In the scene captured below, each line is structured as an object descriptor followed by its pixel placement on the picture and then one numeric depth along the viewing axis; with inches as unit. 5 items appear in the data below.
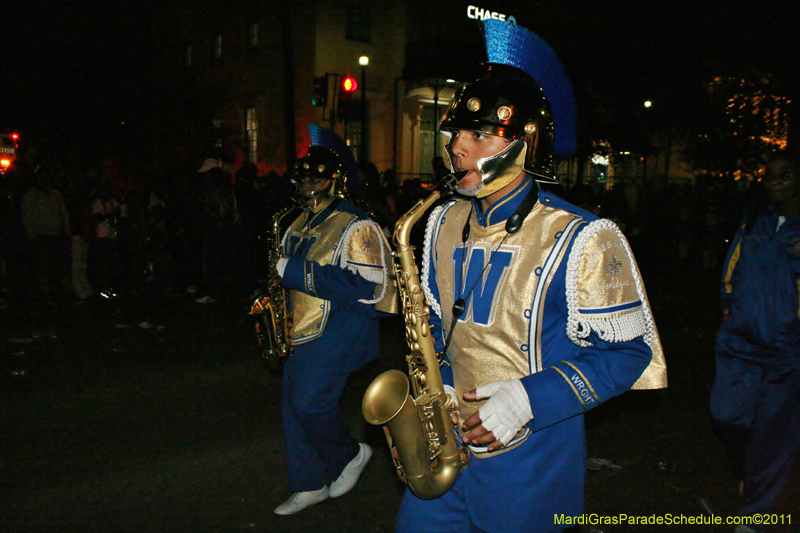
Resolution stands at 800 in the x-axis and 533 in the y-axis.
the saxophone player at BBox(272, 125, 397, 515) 150.9
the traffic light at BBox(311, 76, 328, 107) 492.4
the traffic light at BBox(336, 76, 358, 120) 477.7
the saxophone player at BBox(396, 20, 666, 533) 82.0
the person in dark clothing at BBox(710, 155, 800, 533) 140.9
